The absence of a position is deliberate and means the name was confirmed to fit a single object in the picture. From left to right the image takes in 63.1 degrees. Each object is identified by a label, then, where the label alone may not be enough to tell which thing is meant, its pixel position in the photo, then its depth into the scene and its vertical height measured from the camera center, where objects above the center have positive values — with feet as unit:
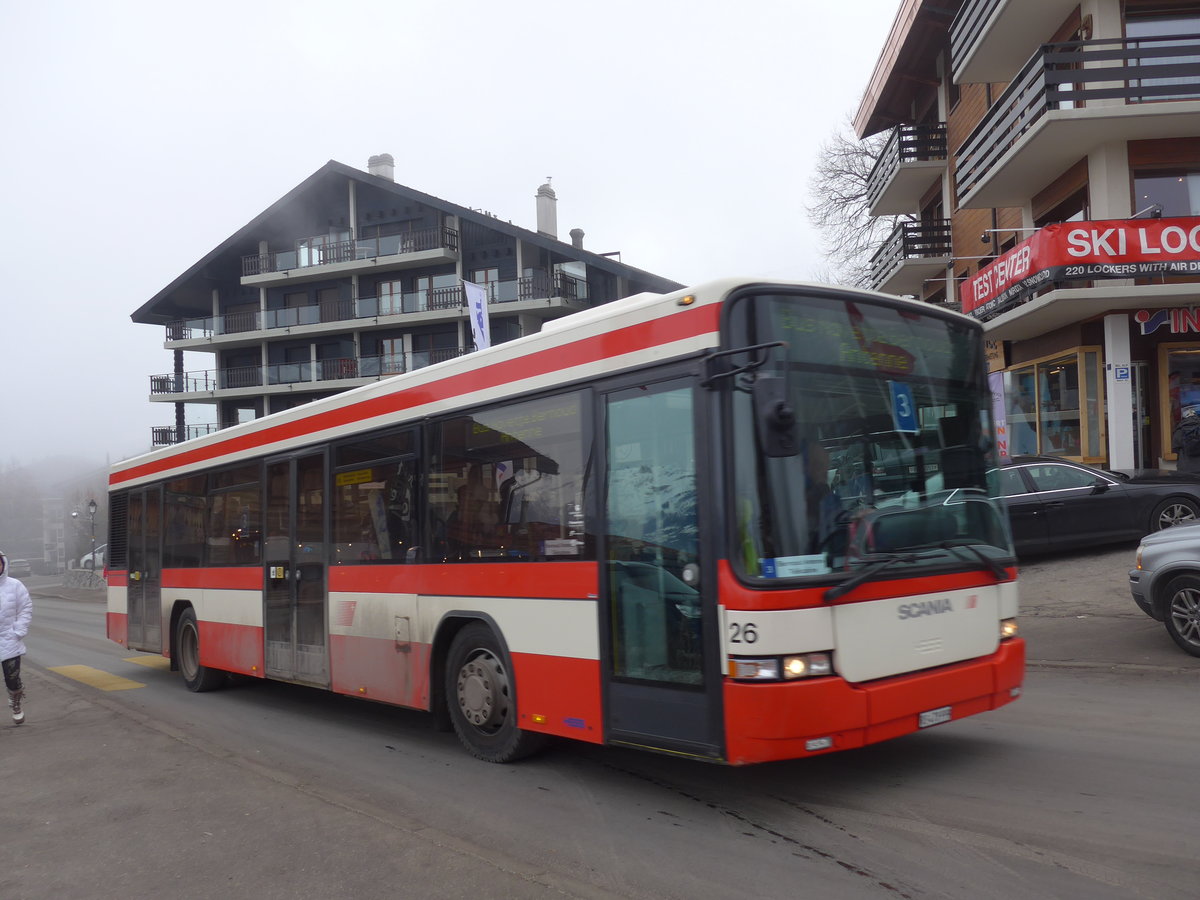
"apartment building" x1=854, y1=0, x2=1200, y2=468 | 57.31 +16.26
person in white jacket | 30.99 -3.96
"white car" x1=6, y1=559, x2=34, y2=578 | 222.48 -14.35
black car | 44.96 -1.71
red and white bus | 16.20 -0.97
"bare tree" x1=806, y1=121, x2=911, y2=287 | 131.75 +38.59
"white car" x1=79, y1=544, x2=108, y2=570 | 197.26 -12.02
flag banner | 66.80 +12.26
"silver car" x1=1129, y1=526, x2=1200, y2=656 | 27.68 -3.41
